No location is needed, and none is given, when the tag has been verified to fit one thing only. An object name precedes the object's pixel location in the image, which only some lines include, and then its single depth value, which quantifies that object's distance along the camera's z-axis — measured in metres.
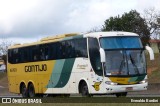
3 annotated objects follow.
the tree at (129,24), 94.56
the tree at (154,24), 96.94
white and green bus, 26.14
